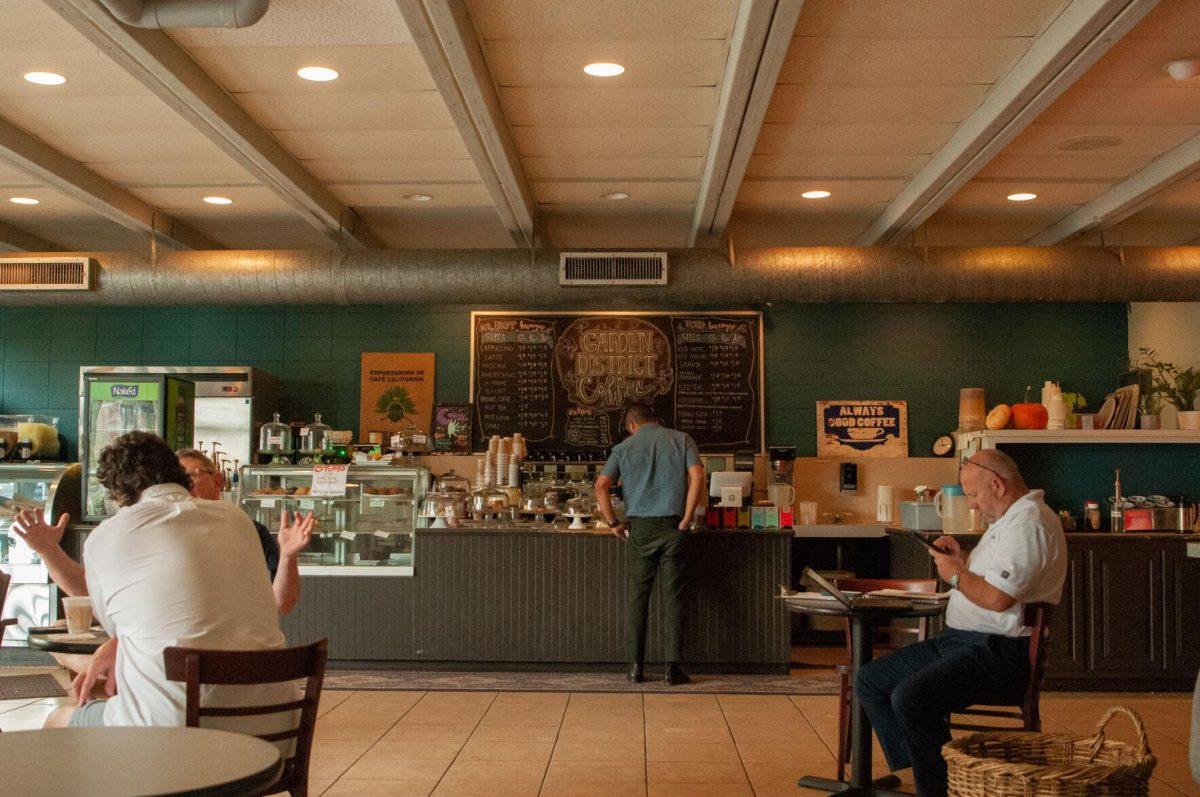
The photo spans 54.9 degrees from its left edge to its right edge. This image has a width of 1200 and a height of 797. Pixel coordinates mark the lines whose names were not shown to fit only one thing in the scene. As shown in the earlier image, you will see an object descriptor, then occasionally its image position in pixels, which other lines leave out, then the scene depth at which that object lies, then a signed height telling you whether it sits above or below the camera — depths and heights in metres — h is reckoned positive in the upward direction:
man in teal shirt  7.02 -0.48
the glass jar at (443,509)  7.38 -0.45
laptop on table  4.29 -0.59
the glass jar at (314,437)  8.50 +0.00
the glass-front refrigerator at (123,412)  8.15 +0.16
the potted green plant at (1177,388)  8.02 +0.42
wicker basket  3.16 -0.93
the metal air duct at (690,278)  7.64 +1.10
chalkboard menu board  8.92 +0.50
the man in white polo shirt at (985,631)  3.96 -0.67
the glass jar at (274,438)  8.49 -0.01
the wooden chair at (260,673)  2.79 -0.58
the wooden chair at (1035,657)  4.00 -0.73
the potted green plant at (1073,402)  8.44 +0.33
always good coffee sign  8.86 +0.11
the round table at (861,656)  4.33 -0.84
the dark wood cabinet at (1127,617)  7.04 -1.04
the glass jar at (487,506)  7.45 -0.43
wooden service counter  7.23 -1.04
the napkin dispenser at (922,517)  8.05 -0.51
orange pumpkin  7.96 +0.20
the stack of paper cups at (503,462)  8.10 -0.16
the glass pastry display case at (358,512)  7.45 -0.49
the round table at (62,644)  3.56 -0.65
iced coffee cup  3.74 -0.58
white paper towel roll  8.61 -0.46
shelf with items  7.84 +0.07
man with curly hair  2.99 -0.43
